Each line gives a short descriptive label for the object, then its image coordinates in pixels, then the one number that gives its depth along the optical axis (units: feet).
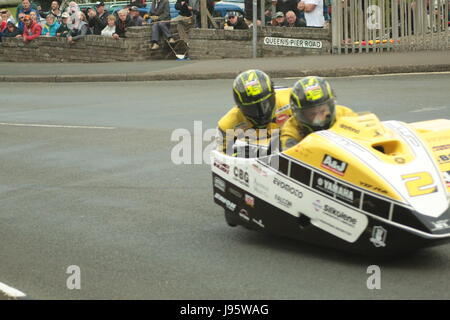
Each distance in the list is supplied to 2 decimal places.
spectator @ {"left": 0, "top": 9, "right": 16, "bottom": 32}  93.84
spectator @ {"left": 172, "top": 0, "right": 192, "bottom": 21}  80.64
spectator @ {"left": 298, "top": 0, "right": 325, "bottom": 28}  71.41
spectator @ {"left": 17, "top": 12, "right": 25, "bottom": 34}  88.92
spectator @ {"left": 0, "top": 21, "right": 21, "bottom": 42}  90.84
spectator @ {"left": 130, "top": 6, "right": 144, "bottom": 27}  80.07
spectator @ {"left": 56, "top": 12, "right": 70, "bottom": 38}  85.66
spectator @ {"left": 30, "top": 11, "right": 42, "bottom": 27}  87.91
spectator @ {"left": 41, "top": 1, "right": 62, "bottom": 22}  89.40
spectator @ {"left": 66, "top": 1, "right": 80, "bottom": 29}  84.28
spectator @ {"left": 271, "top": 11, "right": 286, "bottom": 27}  73.04
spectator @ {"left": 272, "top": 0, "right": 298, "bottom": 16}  72.90
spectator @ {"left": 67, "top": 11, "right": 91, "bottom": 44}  84.12
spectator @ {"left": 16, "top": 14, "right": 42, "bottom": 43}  87.15
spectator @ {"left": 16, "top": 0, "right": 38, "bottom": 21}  90.70
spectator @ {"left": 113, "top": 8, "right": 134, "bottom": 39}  79.51
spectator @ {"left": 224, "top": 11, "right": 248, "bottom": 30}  76.28
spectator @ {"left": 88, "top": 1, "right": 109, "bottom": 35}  82.89
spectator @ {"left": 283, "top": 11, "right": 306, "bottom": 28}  72.08
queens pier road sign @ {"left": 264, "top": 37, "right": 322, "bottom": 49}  72.54
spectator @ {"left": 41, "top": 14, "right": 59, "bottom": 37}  88.53
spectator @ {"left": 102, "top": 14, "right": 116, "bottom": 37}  80.07
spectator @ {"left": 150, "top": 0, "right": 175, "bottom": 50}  78.43
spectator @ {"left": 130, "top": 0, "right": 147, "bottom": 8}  89.63
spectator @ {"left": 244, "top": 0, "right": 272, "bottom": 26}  74.58
